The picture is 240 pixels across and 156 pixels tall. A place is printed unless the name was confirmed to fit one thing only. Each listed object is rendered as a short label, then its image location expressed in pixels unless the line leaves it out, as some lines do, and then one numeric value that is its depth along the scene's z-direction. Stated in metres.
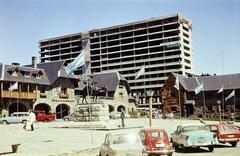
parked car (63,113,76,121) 51.42
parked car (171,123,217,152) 18.56
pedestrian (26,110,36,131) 29.46
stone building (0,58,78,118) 55.72
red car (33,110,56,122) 50.09
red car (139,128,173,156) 16.89
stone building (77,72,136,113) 75.81
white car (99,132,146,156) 13.37
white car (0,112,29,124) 45.67
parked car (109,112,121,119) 59.29
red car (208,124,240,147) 21.22
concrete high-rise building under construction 112.00
